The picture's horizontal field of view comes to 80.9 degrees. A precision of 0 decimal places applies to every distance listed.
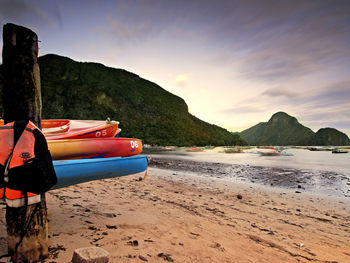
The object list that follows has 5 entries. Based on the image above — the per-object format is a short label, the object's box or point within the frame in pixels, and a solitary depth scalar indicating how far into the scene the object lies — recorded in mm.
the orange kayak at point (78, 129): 5160
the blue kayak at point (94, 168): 3572
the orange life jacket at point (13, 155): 2135
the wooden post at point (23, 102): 2324
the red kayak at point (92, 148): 4273
